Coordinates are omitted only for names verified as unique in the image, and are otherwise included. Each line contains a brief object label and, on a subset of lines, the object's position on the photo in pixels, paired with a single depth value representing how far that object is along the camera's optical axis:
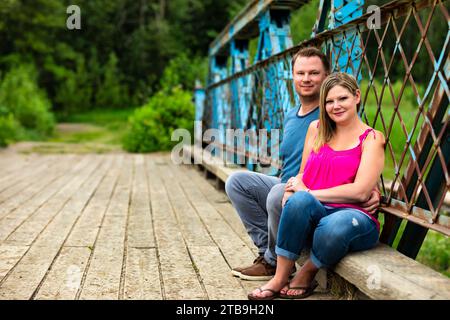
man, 2.87
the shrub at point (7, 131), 12.09
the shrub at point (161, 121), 11.94
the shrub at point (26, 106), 17.12
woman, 2.43
